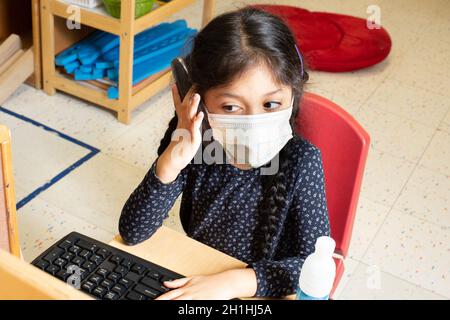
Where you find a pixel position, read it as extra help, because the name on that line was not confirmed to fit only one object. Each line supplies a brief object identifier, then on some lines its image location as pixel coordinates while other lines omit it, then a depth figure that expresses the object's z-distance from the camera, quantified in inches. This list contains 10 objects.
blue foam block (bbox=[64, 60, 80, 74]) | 107.3
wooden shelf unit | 97.3
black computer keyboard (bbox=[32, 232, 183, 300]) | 38.8
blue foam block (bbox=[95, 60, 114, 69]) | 106.9
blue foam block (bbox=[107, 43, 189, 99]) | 104.8
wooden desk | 43.4
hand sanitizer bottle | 35.9
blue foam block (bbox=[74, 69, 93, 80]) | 107.0
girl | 46.8
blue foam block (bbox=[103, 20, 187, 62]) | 108.7
